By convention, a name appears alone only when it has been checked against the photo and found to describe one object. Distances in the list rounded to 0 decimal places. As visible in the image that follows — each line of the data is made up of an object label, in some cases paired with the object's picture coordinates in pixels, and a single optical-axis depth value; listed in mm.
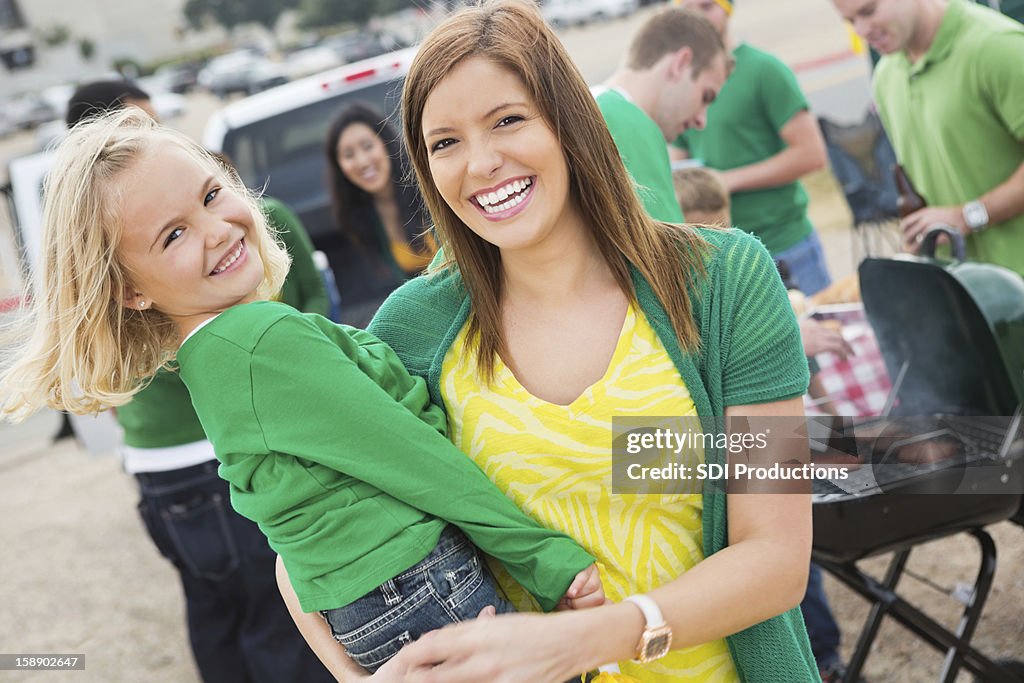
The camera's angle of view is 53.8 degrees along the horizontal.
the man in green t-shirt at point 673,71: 3176
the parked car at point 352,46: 26391
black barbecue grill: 2154
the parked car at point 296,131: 6098
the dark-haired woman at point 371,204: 4602
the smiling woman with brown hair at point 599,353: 1388
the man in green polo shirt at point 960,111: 3068
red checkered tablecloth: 2877
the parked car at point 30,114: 40000
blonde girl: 1380
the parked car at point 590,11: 32406
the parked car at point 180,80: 42875
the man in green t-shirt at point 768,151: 3955
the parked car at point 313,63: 30281
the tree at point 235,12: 66812
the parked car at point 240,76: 32281
